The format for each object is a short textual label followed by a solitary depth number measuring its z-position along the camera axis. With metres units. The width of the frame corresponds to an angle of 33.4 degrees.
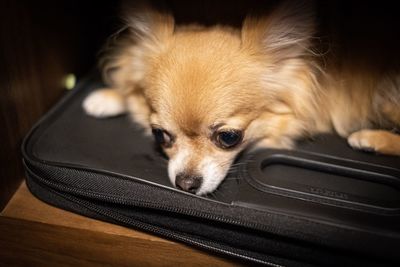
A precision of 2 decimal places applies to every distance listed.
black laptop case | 0.37
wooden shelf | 0.39
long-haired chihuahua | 0.41
